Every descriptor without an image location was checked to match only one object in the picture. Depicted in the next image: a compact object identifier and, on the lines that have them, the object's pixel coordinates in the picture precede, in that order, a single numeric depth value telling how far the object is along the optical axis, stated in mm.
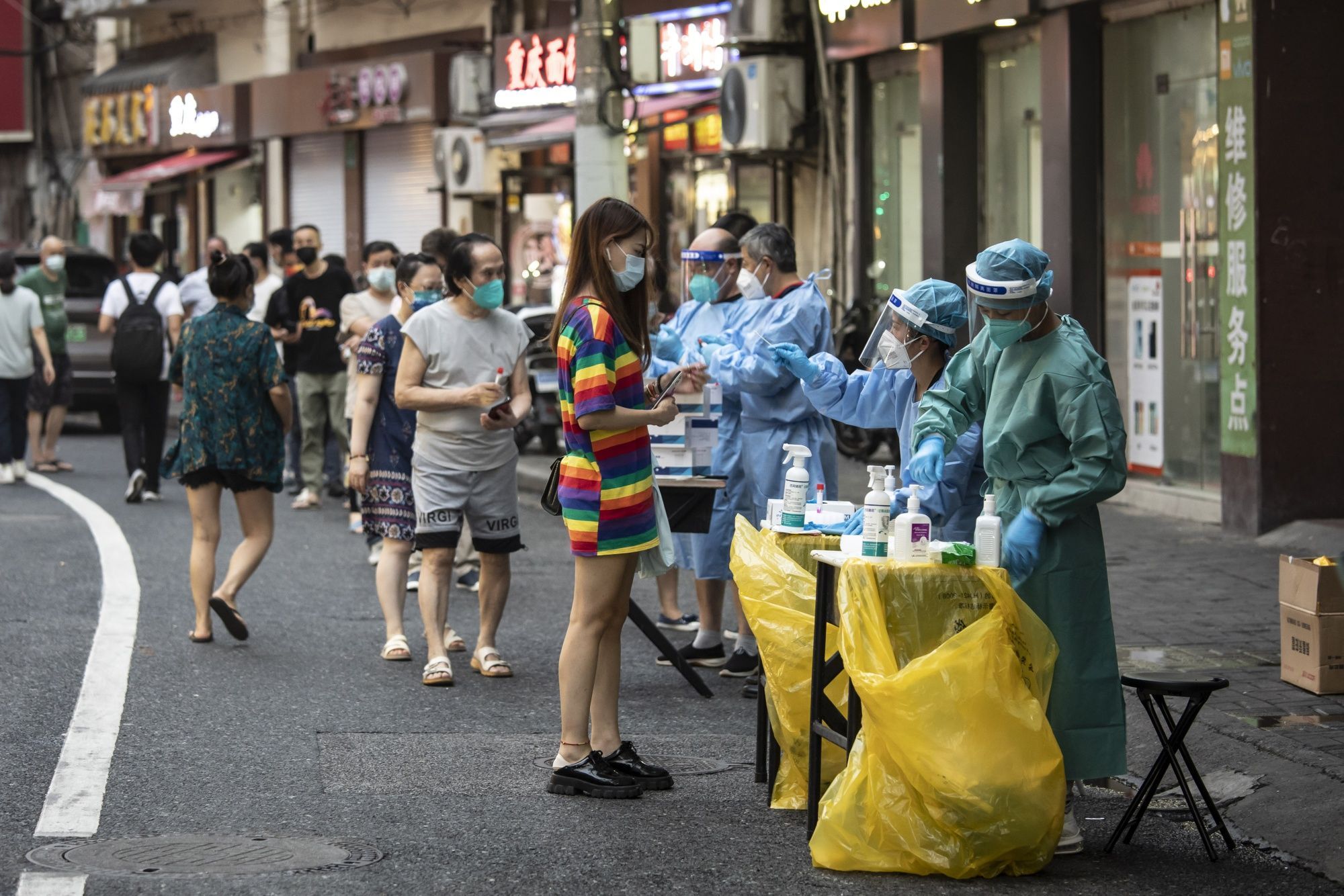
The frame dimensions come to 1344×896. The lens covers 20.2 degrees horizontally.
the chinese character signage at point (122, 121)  66292
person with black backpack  27020
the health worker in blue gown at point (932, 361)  11850
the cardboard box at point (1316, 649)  13715
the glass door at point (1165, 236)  24397
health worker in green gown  10394
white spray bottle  12115
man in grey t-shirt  15216
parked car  38180
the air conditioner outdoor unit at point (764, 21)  35147
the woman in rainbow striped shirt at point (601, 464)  11615
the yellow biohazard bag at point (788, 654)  11327
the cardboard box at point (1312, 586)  13662
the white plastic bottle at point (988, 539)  10212
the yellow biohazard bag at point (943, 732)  9734
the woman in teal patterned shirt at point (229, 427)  16937
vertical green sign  21986
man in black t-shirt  26429
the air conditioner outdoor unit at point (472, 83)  46489
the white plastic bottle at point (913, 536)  10197
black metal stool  10402
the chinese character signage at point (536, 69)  43669
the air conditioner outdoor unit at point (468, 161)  47278
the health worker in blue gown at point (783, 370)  15383
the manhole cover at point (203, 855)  9924
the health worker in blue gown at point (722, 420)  16088
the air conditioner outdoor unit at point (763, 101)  34814
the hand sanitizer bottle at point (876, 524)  10424
